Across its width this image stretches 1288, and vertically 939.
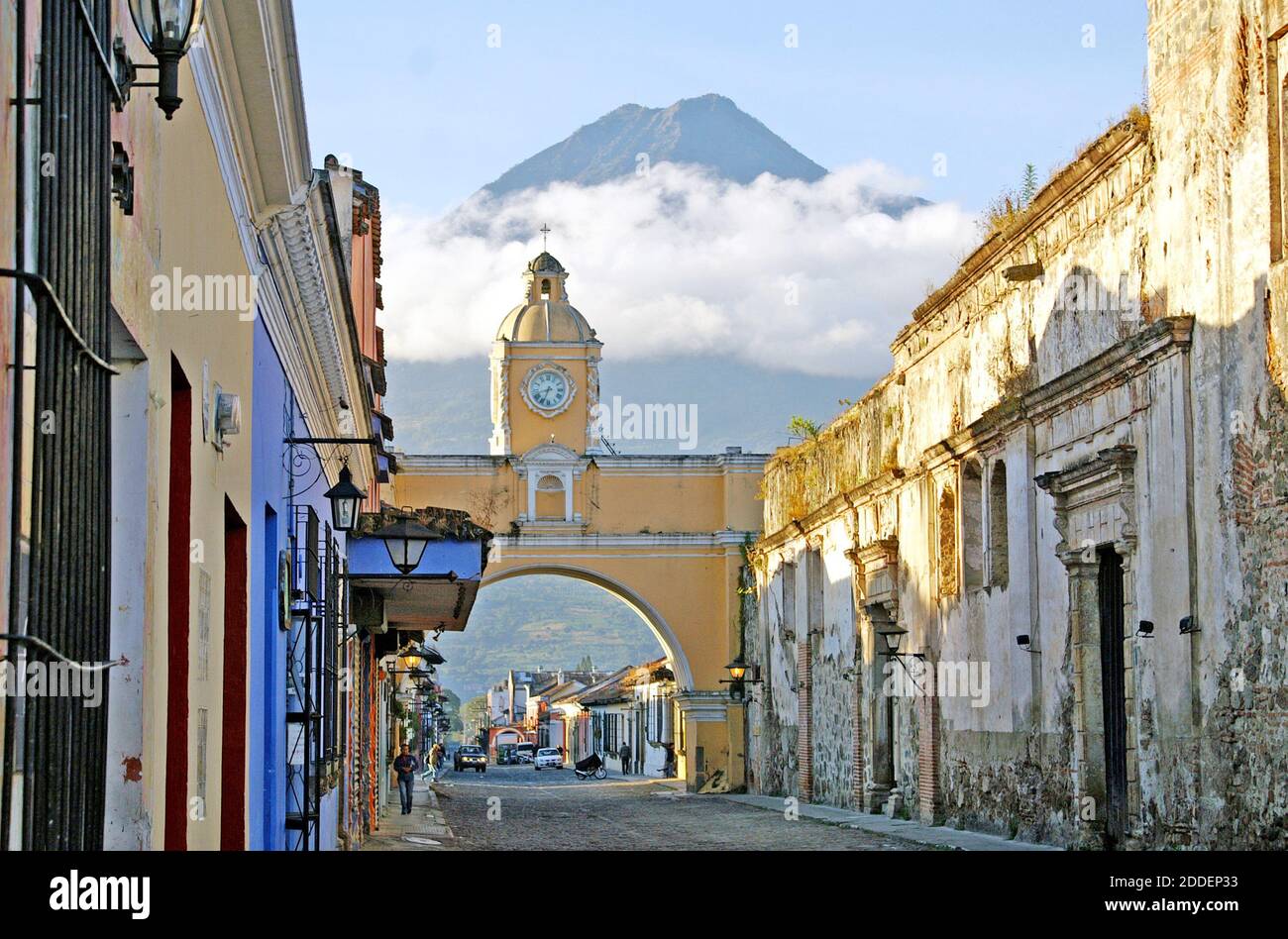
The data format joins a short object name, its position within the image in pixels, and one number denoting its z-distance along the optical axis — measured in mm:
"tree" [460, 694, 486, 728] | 184600
